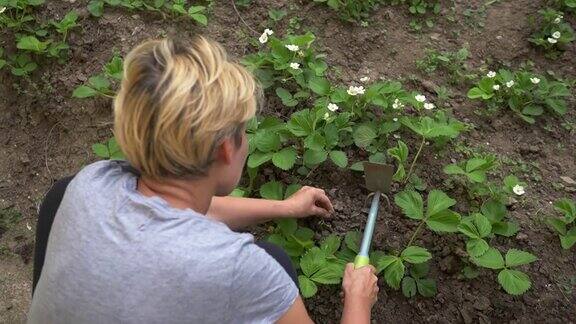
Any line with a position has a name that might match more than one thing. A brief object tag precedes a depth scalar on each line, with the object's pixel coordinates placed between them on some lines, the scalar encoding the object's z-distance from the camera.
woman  1.24
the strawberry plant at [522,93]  2.74
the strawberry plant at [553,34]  3.03
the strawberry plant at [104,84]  2.68
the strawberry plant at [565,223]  2.21
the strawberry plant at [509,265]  2.03
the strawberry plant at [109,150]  2.46
